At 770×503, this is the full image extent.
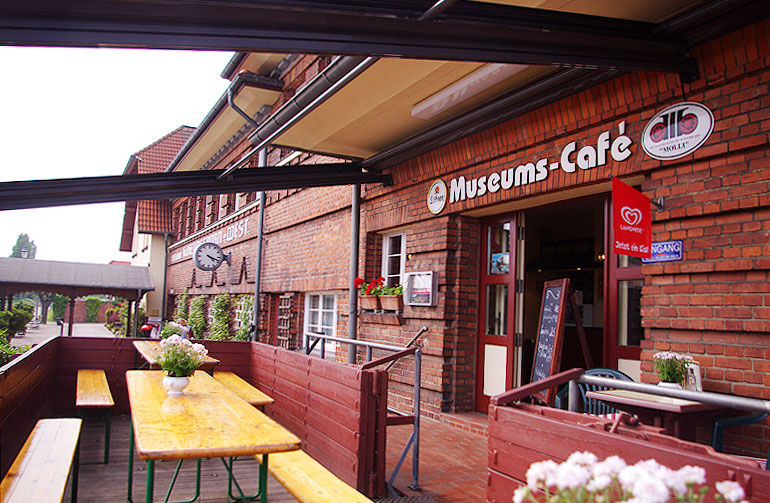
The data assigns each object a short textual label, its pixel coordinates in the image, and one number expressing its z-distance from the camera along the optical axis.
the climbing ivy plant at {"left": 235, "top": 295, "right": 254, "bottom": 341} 13.69
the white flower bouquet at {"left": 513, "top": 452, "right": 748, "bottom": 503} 1.14
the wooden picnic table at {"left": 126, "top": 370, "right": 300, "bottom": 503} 2.83
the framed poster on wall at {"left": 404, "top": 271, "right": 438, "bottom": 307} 7.20
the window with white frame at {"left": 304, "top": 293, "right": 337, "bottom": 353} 10.55
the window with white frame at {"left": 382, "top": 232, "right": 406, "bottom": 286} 8.73
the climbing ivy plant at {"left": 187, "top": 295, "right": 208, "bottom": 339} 17.95
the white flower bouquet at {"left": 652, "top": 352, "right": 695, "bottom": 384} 4.07
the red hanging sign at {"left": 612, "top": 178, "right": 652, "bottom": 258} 4.20
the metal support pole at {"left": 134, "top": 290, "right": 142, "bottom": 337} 19.14
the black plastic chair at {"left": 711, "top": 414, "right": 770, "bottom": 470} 3.86
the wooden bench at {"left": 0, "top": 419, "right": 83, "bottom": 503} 3.03
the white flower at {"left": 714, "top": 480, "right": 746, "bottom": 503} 1.17
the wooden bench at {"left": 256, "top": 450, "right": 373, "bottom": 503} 3.21
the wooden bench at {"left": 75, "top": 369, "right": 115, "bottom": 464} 5.49
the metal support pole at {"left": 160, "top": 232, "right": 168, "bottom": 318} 25.13
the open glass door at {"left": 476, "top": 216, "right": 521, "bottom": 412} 6.81
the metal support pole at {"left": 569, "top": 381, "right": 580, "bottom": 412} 3.77
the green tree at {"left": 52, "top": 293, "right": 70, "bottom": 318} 46.23
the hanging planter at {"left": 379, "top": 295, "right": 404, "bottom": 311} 7.85
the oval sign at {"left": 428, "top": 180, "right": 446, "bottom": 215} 7.25
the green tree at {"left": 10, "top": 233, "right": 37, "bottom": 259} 109.85
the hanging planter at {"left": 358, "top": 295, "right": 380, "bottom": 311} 8.26
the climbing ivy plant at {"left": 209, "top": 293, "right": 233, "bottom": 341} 15.64
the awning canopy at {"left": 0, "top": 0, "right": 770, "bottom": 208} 3.26
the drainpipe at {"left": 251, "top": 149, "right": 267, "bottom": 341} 12.98
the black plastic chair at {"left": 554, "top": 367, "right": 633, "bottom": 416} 5.02
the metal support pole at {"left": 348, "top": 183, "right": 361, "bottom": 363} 8.93
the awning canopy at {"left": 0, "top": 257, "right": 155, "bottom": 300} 16.67
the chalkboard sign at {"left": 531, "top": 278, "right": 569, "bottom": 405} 5.50
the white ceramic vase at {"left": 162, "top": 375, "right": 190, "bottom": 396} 4.28
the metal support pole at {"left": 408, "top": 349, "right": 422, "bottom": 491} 4.69
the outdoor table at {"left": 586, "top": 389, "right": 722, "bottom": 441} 3.76
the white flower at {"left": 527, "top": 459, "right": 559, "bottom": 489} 1.24
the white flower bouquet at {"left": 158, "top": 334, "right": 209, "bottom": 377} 4.28
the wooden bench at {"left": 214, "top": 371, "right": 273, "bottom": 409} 5.66
